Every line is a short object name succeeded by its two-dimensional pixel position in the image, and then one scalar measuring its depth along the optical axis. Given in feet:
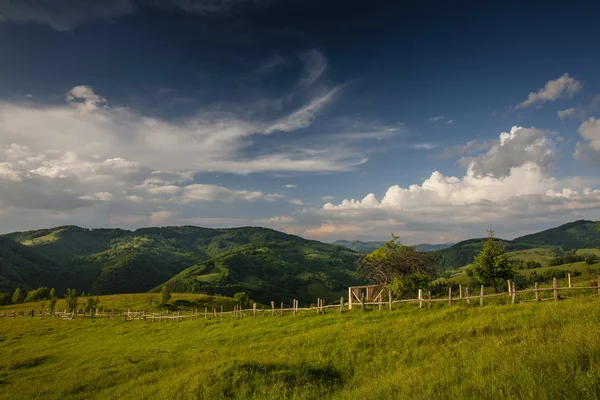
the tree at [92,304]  237.37
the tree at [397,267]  129.18
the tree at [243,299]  467.48
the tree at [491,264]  135.94
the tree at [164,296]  335.01
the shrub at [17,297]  448.61
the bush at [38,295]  450.30
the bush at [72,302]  235.20
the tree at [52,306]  254.98
